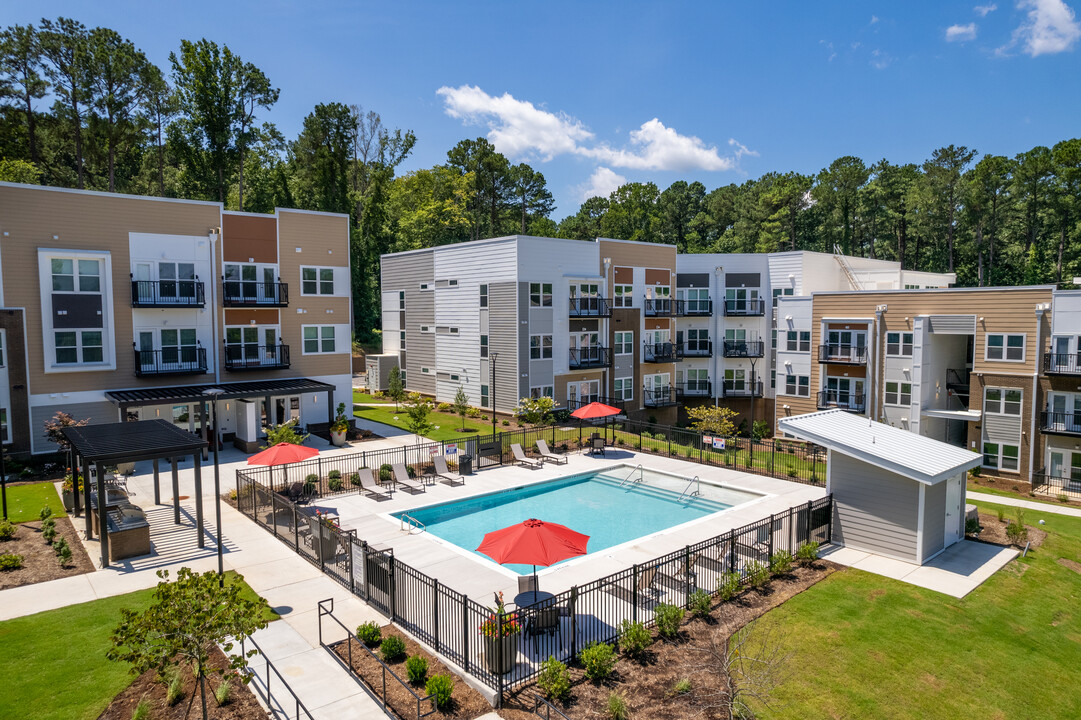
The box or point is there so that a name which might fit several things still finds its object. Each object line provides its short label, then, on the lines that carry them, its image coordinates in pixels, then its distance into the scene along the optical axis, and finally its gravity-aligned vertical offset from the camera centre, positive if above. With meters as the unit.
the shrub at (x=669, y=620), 12.65 -6.02
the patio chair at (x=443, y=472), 24.75 -6.03
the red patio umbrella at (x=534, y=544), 12.62 -4.61
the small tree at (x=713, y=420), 34.94 -5.58
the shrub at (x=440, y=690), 10.14 -5.92
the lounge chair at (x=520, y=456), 27.95 -6.02
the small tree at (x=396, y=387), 37.69 -3.97
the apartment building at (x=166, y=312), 25.66 +0.53
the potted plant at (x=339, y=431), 30.42 -5.21
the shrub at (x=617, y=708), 9.91 -6.08
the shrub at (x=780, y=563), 15.87 -6.10
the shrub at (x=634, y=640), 11.91 -6.02
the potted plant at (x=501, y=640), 10.66 -5.48
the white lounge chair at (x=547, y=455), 28.23 -6.06
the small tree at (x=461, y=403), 36.75 -4.73
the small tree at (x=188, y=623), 8.11 -4.00
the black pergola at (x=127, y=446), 15.41 -3.15
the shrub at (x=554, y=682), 10.45 -6.01
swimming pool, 20.17 -6.64
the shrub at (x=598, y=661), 11.07 -5.99
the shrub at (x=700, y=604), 13.57 -6.11
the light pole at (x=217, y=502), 14.70 -4.28
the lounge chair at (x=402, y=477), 24.02 -5.89
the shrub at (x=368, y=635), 12.01 -5.96
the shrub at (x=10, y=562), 15.32 -5.81
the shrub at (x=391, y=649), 11.46 -5.94
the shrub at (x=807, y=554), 16.58 -6.13
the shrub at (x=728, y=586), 14.41 -6.13
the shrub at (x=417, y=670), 10.73 -5.92
